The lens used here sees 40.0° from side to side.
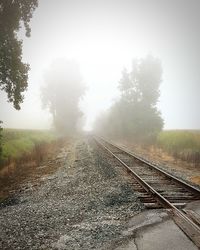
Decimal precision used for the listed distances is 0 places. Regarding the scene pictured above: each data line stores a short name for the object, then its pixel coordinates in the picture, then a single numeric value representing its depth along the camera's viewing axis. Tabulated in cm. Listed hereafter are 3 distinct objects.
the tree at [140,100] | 3991
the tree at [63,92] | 5641
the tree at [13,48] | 1452
